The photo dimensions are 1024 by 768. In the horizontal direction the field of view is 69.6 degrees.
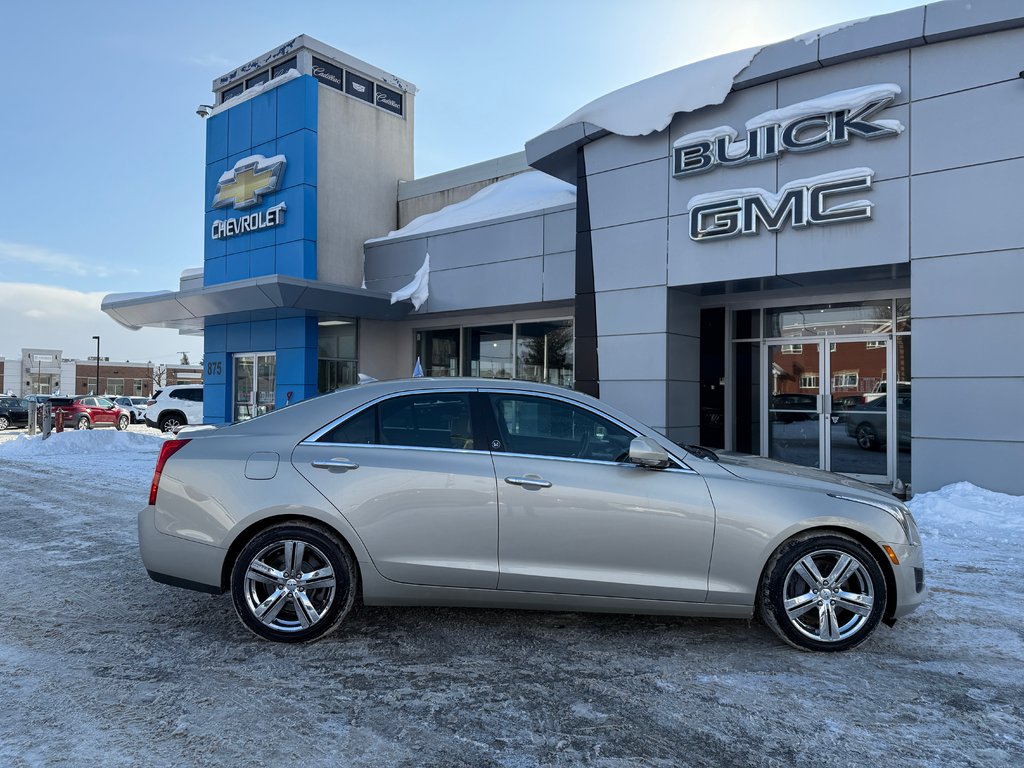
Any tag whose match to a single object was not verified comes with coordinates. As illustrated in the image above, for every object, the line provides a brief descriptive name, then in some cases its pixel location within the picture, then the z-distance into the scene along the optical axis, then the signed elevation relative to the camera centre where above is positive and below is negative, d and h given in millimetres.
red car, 29080 -1057
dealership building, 8547 +2139
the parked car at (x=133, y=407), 34469 -935
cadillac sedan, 4117 -825
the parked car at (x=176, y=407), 24578 -647
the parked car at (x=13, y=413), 30297 -1080
